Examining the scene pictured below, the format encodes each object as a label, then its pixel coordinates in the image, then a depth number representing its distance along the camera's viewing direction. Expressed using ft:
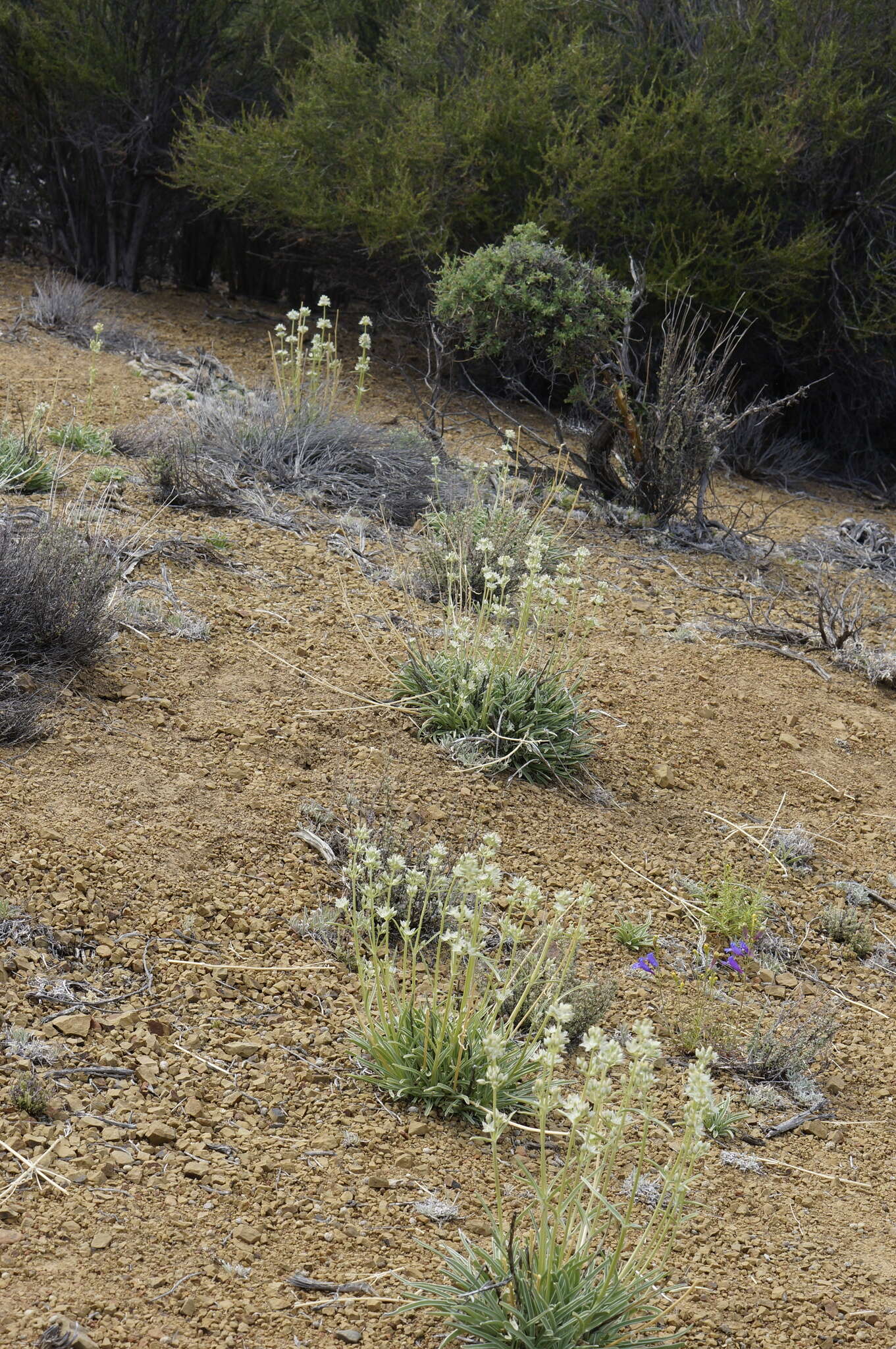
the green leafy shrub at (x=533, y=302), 20.29
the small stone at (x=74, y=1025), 8.15
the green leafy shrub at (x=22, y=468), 16.12
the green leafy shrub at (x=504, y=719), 12.54
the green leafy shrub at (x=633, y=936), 10.71
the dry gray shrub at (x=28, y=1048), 7.84
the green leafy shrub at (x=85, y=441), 18.40
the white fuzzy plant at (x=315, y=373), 20.22
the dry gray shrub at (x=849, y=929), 11.54
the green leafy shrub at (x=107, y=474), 17.20
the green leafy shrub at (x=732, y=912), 11.14
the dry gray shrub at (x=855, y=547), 22.74
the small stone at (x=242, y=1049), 8.40
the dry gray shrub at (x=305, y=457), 18.92
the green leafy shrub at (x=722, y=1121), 8.54
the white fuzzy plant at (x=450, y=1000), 7.36
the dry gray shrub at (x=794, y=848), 12.60
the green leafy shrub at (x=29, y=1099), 7.39
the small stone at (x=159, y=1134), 7.47
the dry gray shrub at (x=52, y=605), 11.91
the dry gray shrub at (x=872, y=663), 17.08
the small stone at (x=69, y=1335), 5.88
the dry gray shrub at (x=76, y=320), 25.67
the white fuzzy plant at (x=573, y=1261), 5.87
